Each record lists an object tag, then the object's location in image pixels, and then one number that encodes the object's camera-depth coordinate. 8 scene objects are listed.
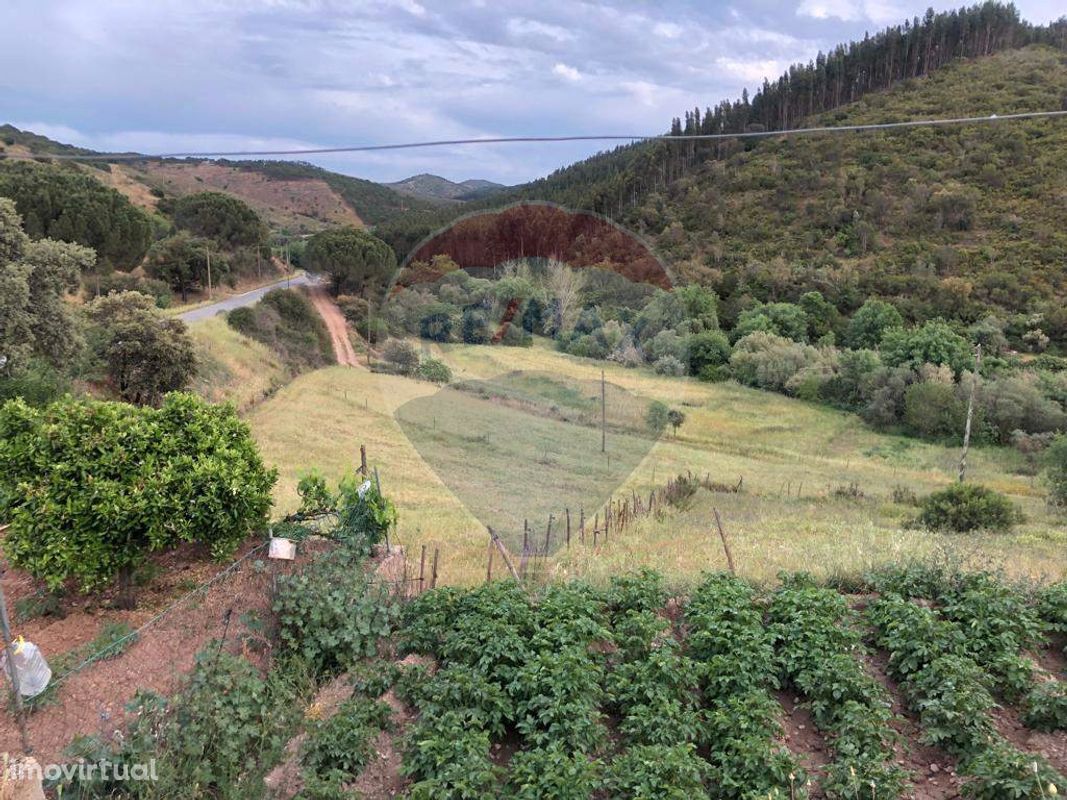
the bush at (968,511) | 14.77
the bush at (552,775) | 3.83
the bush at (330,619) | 5.40
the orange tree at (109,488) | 5.65
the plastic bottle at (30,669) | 4.57
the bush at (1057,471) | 19.97
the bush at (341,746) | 4.22
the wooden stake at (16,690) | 4.29
